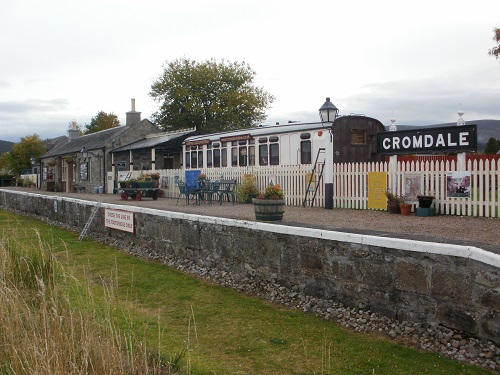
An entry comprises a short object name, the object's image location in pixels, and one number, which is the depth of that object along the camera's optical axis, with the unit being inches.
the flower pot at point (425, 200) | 433.4
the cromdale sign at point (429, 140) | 440.1
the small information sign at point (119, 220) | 480.3
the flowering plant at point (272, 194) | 367.9
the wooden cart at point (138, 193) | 792.9
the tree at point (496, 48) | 1051.3
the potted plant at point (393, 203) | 462.0
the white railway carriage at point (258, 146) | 661.3
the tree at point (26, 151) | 1962.4
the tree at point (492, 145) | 1620.3
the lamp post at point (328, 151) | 509.0
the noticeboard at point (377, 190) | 486.6
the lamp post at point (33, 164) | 1778.1
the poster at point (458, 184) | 422.9
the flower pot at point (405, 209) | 451.2
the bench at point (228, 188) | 635.1
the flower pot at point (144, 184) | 789.2
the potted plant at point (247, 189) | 642.2
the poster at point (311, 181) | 562.5
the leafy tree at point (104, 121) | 2384.4
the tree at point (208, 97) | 1788.9
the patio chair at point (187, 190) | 644.0
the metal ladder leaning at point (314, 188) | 551.8
